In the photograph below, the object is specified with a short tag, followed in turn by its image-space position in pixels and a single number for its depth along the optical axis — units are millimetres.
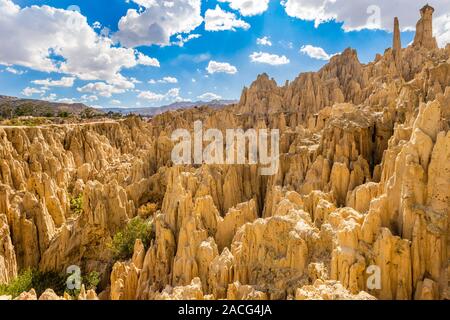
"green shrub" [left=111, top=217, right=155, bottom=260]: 21266
